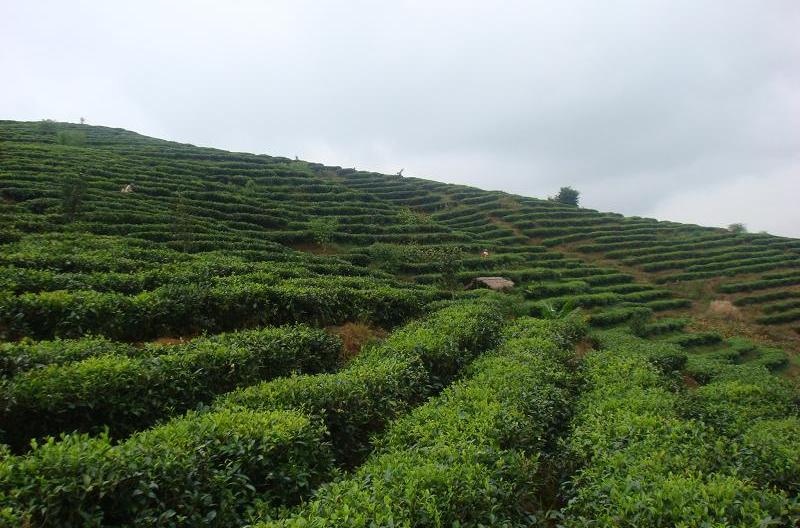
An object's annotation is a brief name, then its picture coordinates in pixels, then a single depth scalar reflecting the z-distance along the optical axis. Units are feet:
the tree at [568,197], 240.73
